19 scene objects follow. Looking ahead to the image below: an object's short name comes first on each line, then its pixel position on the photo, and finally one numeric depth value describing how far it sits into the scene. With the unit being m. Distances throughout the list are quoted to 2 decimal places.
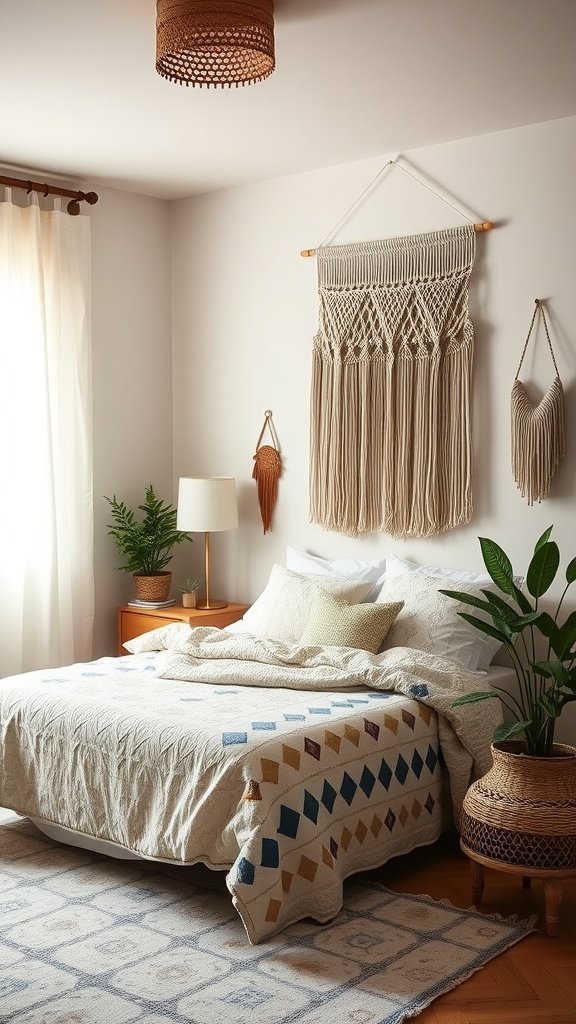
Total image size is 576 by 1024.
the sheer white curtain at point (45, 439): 4.89
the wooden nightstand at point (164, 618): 5.06
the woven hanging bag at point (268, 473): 5.26
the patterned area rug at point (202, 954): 2.61
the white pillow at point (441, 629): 4.12
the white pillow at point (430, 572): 4.35
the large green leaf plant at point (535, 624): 3.07
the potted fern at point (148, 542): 5.26
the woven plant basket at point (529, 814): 3.05
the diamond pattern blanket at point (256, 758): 3.03
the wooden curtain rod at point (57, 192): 4.84
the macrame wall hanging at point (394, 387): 4.51
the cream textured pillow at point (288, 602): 4.41
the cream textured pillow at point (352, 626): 4.08
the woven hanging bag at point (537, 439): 4.17
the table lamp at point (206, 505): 5.11
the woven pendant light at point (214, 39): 2.98
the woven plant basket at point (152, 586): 5.26
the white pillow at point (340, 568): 4.67
